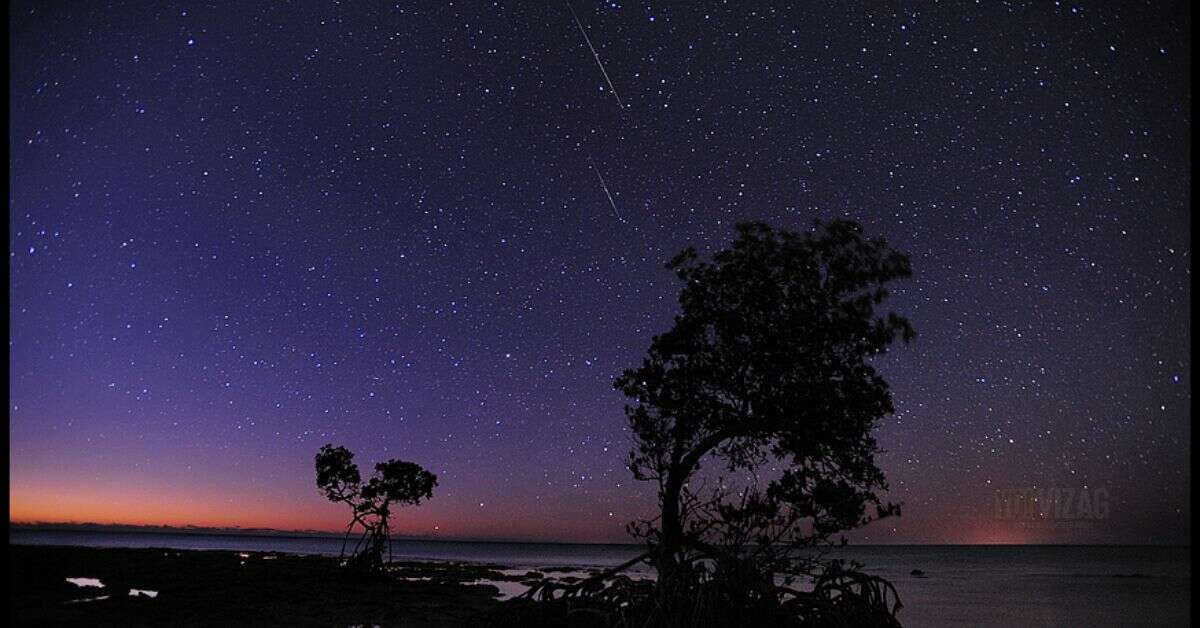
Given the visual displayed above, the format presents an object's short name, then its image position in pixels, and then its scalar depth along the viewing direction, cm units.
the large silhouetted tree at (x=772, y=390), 1089
